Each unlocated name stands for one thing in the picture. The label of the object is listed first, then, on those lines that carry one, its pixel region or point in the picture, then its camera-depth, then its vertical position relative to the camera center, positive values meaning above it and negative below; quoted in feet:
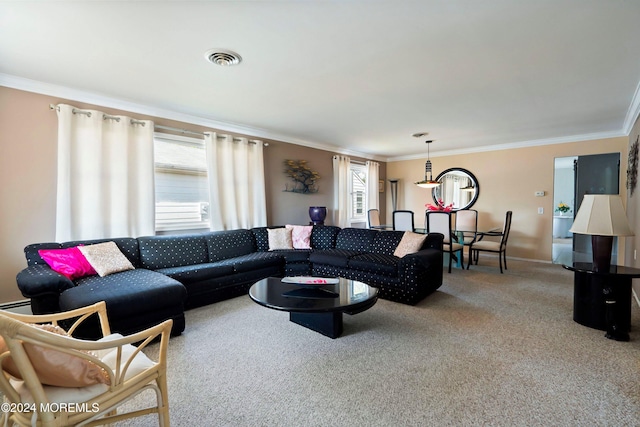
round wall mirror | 20.77 +1.25
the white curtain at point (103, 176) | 10.02 +1.23
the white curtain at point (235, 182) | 14.01 +1.26
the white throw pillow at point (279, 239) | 14.88 -1.73
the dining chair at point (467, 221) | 18.80 -1.10
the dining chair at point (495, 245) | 15.58 -2.27
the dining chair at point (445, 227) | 15.30 -1.24
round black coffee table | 7.30 -2.55
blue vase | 17.97 -0.51
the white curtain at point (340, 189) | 20.42 +1.22
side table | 7.98 -2.80
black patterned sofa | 7.58 -2.32
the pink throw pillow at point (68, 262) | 8.80 -1.72
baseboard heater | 9.19 -3.18
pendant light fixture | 17.16 +1.45
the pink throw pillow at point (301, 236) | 15.57 -1.66
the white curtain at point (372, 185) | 23.06 +1.71
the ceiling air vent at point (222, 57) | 7.65 +4.19
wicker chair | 3.17 -2.24
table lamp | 8.23 -0.60
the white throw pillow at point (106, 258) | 9.43 -1.74
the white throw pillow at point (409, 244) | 12.27 -1.71
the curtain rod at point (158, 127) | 10.30 +3.57
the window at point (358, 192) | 22.20 +1.10
